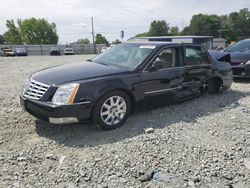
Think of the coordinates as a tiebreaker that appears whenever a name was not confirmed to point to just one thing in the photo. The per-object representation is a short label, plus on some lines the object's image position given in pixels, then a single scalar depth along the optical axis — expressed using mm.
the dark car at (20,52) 32194
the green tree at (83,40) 83194
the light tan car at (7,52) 31042
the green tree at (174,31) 72872
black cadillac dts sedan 2844
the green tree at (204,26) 68585
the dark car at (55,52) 34099
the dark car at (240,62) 6053
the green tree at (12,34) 56237
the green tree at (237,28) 68247
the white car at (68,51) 34423
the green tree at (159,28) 73167
